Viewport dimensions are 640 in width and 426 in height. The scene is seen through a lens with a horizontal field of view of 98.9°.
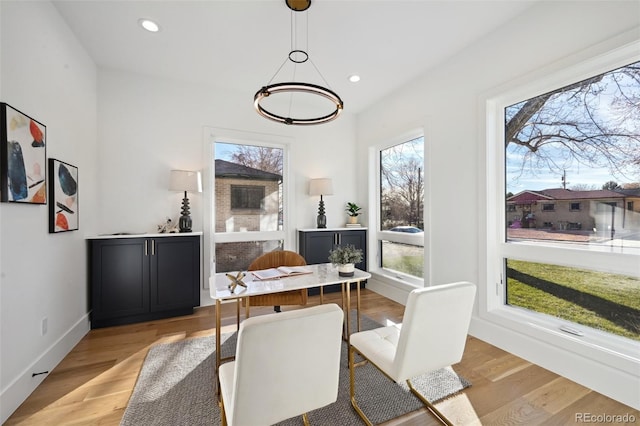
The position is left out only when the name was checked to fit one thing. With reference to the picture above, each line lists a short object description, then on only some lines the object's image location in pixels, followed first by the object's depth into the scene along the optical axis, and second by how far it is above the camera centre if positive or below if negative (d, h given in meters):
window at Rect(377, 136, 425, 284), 3.63 +0.04
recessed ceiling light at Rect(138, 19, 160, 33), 2.46 +1.74
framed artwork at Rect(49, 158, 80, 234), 2.22 +0.16
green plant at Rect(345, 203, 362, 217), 4.50 +0.07
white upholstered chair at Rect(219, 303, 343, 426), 1.06 -0.63
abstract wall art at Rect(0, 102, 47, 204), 1.67 +0.39
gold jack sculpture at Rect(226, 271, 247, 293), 1.91 -0.49
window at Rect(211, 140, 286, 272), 3.88 +0.18
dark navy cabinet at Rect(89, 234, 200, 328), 2.90 -0.70
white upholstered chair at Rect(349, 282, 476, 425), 1.41 -0.68
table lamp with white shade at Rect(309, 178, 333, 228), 4.12 +0.38
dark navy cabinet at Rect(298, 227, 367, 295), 4.06 -0.44
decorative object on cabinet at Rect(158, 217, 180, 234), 3.38 -0.16
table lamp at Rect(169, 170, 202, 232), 3.31 +0.36
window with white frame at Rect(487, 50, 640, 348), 1.90 +0.10
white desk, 1.85 -0.53
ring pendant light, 2.04 +0.94
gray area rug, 1.66 -1.24
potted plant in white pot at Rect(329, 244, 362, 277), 2.31 -0.40
